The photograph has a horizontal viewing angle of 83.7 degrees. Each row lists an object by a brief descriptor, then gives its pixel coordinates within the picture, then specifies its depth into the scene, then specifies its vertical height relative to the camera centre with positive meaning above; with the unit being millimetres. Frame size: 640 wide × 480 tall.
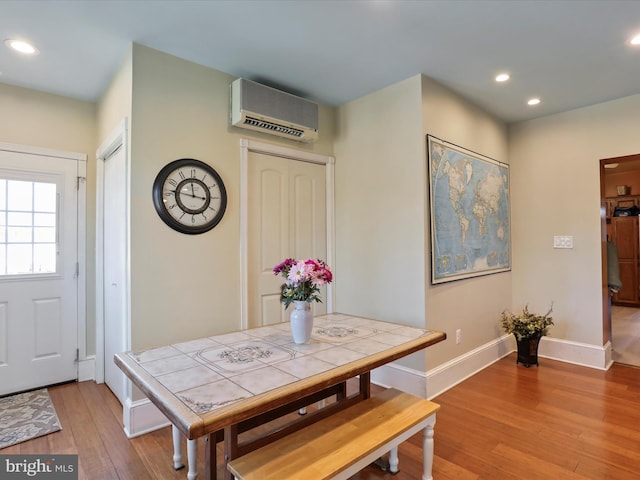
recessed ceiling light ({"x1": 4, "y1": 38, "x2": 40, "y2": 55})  2292 +1328
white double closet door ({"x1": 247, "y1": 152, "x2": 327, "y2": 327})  2967 +213
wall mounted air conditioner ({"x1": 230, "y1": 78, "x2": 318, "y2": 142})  2689 +1078
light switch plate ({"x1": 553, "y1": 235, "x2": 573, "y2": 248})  3620 +28
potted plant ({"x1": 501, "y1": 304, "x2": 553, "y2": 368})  3453 -863
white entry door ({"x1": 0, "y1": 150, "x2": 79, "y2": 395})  2906 -189
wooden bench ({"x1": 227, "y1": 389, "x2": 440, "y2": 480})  1330 -826
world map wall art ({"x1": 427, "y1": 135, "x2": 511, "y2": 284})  2939 +291
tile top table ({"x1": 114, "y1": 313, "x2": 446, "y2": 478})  1159 -505
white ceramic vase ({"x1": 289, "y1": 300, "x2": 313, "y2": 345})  1802 -380
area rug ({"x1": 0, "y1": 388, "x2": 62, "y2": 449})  2273 -1188
